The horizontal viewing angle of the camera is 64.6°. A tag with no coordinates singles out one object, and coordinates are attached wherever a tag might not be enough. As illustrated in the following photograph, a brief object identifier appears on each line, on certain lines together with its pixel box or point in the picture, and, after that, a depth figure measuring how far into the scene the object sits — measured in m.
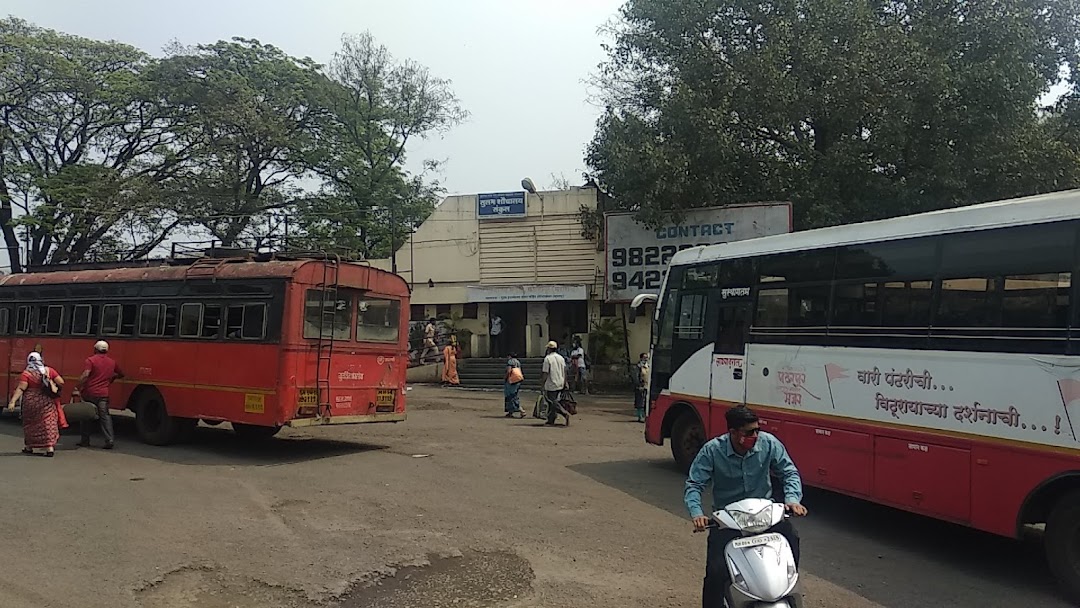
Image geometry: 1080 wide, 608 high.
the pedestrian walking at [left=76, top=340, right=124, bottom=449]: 12.67
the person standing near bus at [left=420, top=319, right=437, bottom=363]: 28.81
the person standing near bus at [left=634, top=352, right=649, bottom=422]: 18.75
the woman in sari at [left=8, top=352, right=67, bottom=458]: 11.95
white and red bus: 6.45
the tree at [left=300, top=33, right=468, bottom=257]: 33.25
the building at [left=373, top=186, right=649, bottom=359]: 28.27
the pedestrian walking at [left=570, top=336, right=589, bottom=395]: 24.33
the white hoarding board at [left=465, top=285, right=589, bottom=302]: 28.12
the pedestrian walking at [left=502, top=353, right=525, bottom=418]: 18.61
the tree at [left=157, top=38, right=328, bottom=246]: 30.22
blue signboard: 28.73
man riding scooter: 4.70
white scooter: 4.21
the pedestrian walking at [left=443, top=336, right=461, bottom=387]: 27.16
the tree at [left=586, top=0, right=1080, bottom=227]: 19.12
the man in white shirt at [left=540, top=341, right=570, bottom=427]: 17.08
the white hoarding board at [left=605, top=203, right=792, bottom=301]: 22.64
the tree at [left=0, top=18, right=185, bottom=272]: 29.55
